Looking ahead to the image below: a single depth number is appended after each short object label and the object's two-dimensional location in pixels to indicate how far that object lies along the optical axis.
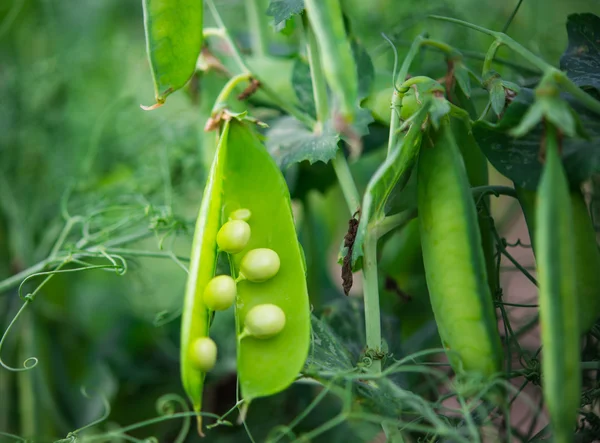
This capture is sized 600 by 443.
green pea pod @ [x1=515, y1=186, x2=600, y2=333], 0.27
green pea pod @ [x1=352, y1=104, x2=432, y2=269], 0.27
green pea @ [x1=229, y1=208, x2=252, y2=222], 0.28
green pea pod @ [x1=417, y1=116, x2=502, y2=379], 0.26
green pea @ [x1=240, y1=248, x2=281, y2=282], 0.28
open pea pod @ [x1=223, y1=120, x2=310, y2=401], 0.27
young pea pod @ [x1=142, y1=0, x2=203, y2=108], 0.28
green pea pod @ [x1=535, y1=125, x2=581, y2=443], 0.24
